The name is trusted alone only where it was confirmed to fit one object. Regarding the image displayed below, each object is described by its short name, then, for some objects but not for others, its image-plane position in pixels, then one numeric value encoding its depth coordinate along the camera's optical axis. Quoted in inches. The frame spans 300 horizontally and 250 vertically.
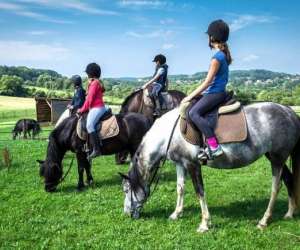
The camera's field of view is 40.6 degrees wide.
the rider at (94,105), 356.2
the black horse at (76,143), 358.3
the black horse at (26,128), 1088.8
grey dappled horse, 254.7
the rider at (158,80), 506.0
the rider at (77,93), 480.1
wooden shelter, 1860.2
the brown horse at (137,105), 508.1
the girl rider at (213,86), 242.5
